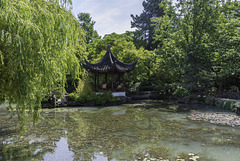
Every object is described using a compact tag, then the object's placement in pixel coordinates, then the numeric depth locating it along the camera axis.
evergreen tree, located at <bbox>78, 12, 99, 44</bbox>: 31.47
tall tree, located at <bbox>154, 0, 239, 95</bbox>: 12.49
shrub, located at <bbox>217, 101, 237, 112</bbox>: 10.56
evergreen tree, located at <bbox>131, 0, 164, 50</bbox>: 35.75
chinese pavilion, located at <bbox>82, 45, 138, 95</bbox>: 16.77
